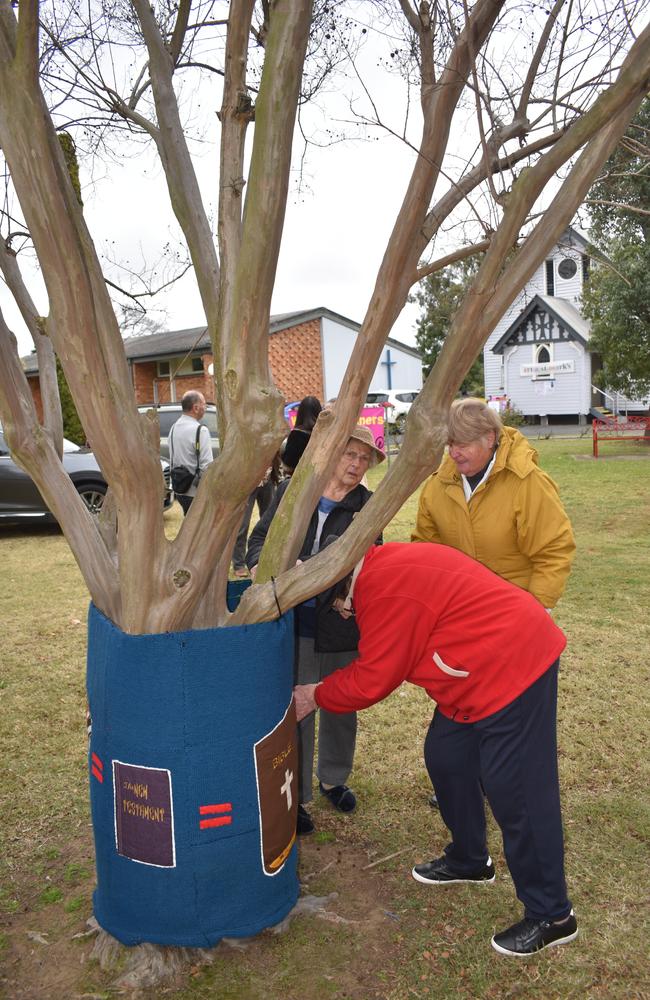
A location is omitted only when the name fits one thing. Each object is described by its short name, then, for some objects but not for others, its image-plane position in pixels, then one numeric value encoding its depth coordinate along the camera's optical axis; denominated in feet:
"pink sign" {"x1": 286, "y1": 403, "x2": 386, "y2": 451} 51.83
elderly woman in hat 11.09
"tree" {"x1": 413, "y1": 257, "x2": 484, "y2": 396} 128.26
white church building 104.94
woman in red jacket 8.46
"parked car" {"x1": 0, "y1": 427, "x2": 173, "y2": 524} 35.58
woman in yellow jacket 10.69
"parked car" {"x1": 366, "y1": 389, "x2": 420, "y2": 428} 93.09
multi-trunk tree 7.39
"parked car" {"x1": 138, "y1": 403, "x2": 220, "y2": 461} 44.88
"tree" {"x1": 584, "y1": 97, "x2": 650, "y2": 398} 54.70
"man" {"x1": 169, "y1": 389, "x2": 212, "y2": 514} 25.07
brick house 92.02
